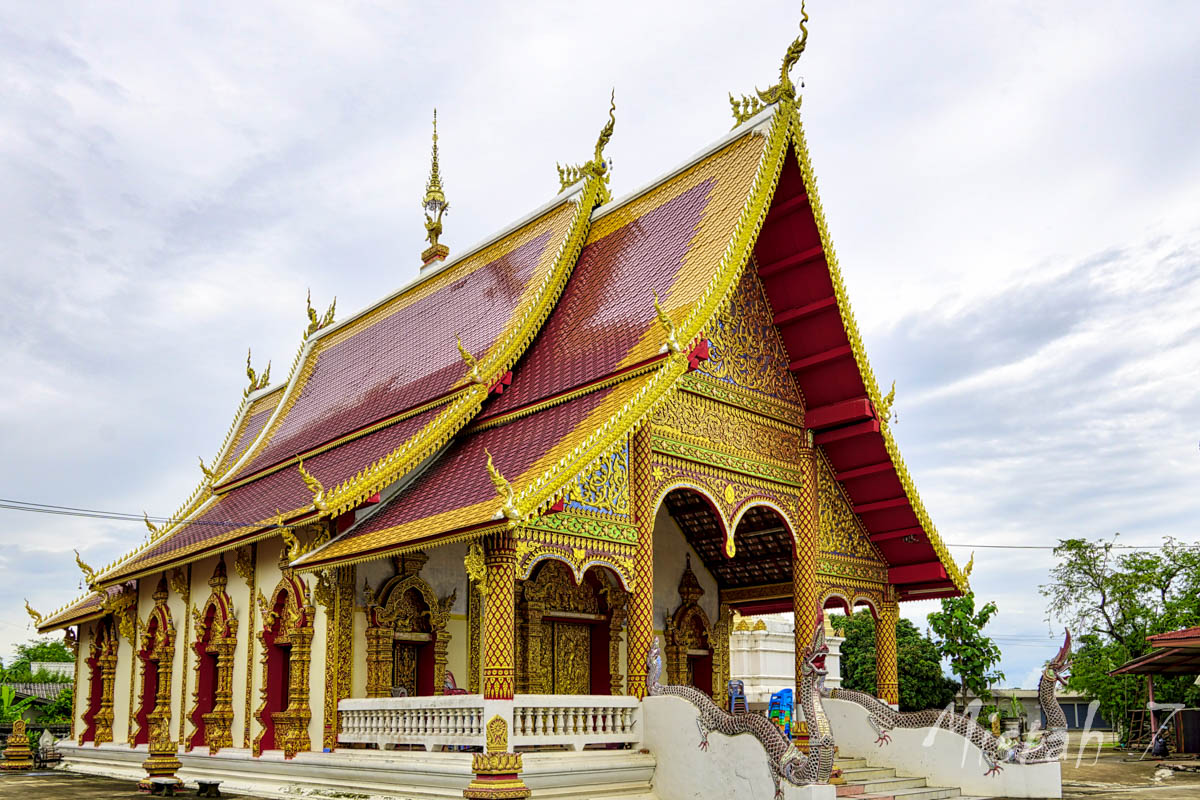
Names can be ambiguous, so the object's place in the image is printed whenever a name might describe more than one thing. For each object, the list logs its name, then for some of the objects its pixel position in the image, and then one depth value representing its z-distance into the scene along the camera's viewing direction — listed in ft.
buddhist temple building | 33.30
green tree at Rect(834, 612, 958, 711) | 98.17
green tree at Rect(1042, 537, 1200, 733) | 79.87
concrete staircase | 35.29
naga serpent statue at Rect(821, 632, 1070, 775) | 37.52
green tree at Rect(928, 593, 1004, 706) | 86.58
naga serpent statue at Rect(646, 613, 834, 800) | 29.84
